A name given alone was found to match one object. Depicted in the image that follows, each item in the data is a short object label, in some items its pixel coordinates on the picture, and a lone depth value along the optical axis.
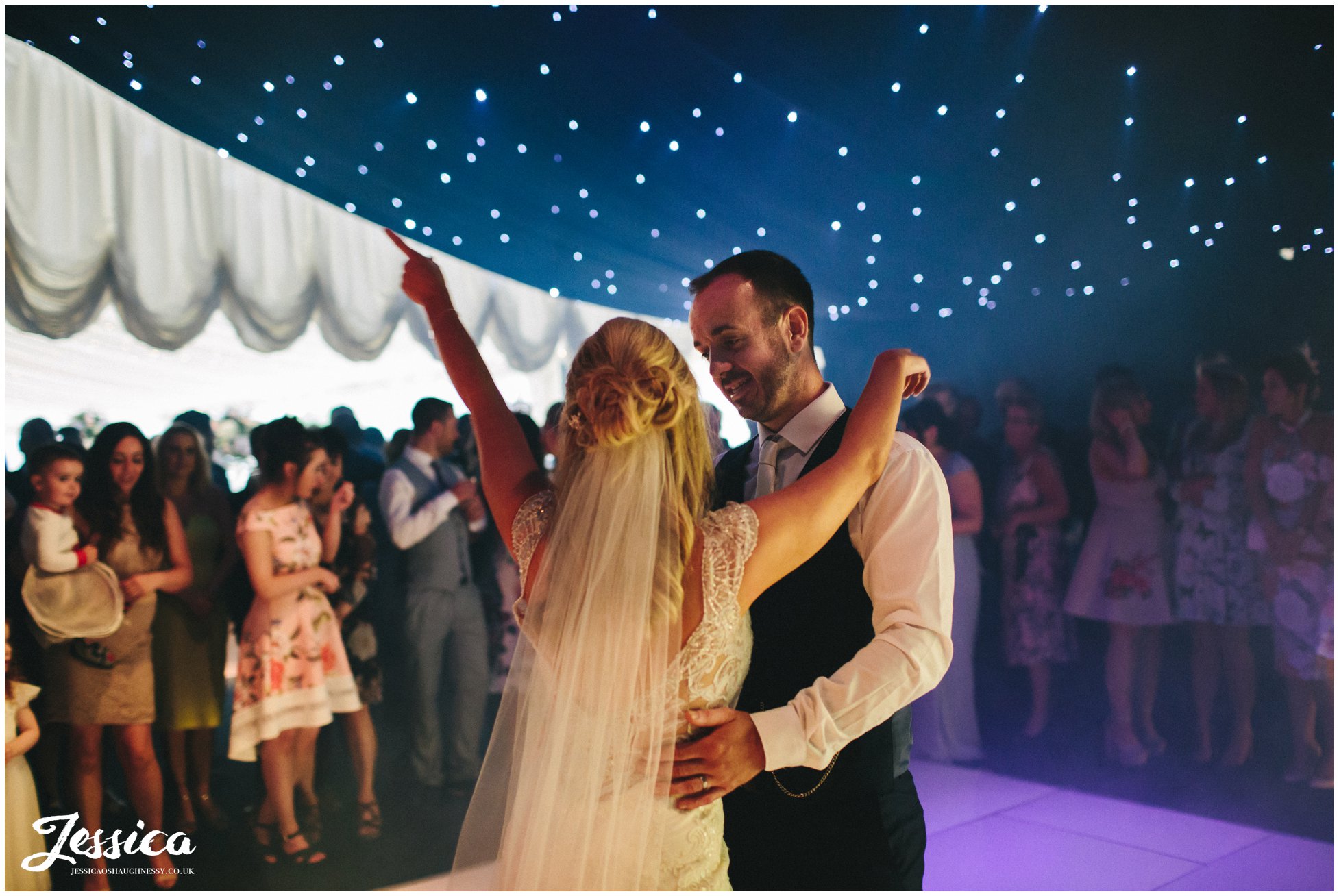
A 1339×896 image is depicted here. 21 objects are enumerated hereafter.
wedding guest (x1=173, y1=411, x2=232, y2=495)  3.64
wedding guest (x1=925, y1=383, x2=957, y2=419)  4.91
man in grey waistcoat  3.83
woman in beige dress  3.01
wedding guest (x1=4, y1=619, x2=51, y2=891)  2.83
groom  1.38
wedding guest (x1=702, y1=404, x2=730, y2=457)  1.99
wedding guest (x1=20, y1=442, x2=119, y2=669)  2.95
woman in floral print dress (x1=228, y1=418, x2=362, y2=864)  3.27
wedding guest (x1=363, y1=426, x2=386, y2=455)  4.23
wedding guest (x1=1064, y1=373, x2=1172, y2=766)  4.16
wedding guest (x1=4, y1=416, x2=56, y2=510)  3.11
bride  1.31
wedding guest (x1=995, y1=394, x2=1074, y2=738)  4.52
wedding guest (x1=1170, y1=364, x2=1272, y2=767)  3.92
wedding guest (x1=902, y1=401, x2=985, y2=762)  4.64
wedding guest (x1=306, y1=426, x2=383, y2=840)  3.61
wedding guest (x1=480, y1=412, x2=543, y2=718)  4.16
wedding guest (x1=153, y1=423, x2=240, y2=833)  3.33
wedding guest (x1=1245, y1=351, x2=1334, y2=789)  3.71
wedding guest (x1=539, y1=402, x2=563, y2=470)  4.25
